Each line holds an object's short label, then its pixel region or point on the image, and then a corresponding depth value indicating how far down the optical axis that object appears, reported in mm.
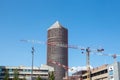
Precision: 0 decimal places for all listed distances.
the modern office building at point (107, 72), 87856
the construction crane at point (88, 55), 100872
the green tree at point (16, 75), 94326
